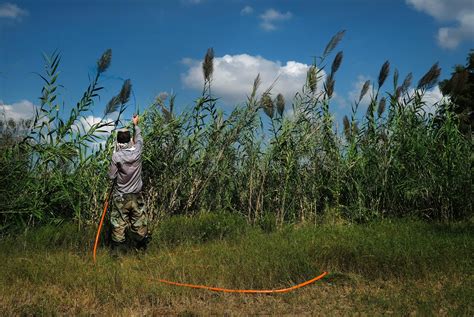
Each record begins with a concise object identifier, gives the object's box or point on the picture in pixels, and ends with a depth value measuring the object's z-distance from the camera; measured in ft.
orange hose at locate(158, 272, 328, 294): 15.20
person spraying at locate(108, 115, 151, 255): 21.33
